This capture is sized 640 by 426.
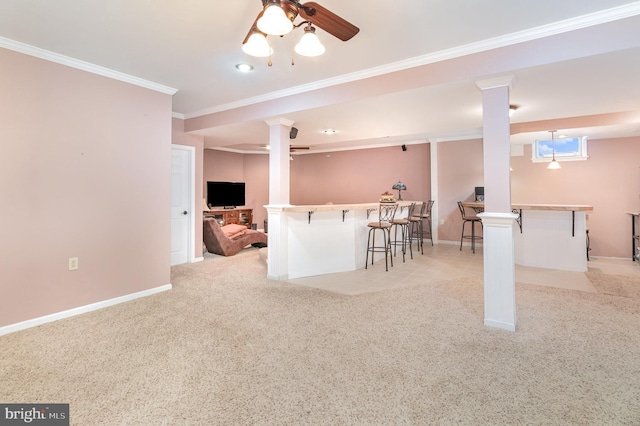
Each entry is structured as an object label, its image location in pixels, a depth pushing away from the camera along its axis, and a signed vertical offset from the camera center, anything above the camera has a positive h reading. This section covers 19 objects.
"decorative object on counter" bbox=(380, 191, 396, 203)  4.59 +0.24
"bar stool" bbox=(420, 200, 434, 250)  6.34 +0.12
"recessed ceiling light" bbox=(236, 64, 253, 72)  2.95 +1.51
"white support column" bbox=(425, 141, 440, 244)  6.59 +0.66
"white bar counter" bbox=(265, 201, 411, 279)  3.92 -0.35
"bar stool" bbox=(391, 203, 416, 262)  4.84 -0.26
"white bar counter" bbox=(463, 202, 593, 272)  4.24 -0.35
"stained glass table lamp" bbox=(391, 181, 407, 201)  6.87 +0.64
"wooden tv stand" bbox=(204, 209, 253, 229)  7.04 -0.02
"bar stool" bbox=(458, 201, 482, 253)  5.69 -0.15
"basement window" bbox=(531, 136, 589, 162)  5.75 +1.30
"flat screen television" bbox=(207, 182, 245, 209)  7.15 +0.52
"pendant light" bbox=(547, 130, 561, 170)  5.56 +0.97
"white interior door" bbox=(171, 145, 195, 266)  4.88 +0.19
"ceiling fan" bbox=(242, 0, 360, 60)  1.53 +1.10
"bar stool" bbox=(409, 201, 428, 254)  5.67 -0.24
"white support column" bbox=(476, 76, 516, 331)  2.48 +0.00
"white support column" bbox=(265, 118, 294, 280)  3.91 +0.20
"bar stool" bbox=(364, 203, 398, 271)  4.40 -0.17
